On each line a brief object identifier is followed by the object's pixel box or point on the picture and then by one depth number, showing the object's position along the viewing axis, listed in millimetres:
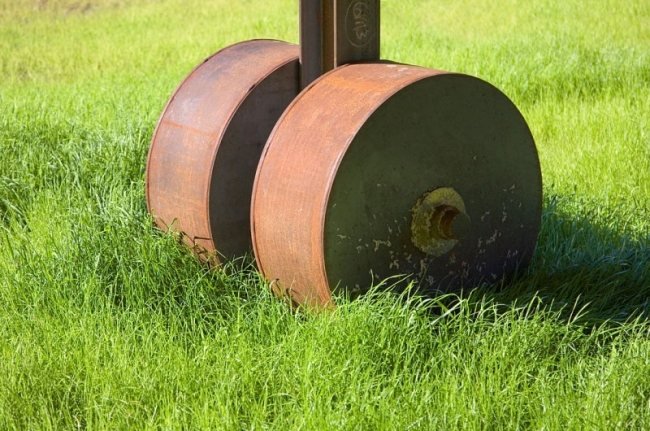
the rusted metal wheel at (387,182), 6465
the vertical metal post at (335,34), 7352
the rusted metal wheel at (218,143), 7437
